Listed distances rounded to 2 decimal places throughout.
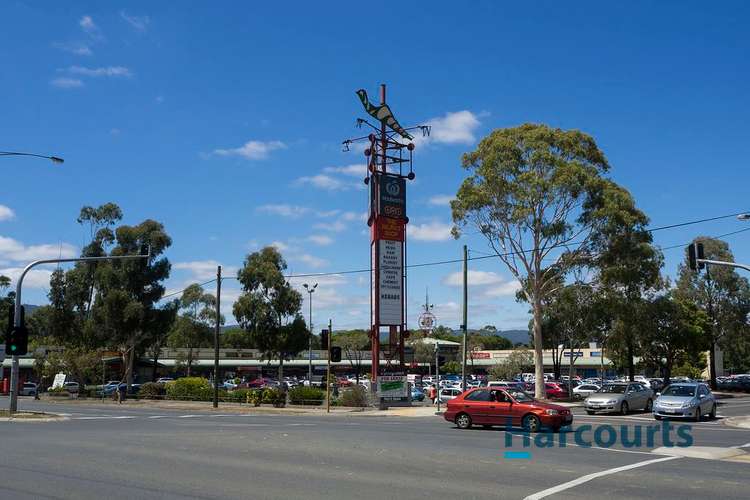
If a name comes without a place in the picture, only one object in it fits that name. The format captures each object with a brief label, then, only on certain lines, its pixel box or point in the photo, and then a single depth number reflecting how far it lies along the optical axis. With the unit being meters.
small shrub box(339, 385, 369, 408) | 41.31
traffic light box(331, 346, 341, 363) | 37.15
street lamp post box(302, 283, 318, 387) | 63.27
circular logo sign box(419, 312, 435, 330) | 68.78
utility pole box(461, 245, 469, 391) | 36.80
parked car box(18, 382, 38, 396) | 66.62
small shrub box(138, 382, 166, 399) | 53.00
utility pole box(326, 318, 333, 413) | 36.96
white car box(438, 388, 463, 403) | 46.31
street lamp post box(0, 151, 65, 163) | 24.66
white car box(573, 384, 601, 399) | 55.65
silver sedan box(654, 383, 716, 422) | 27.69
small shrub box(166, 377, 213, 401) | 48.34
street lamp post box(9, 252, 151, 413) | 29.02
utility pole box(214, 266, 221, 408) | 40.57
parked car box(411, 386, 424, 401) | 49.84
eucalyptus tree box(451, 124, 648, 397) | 40.00
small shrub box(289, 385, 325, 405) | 42.78
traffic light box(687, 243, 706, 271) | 25.73
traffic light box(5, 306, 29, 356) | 28.19
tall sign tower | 41.62
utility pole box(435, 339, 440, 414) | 35.72
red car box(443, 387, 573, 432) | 21.55
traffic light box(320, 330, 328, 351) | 36.15
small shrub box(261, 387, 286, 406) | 42.72
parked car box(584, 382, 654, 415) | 32.59
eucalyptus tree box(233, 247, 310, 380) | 58.66
